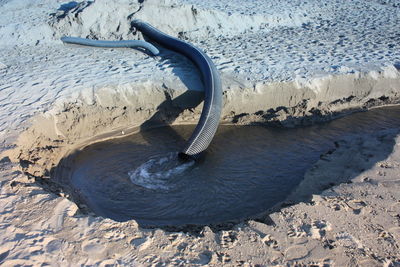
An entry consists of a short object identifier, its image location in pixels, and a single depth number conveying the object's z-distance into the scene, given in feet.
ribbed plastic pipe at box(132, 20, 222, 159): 18.99
